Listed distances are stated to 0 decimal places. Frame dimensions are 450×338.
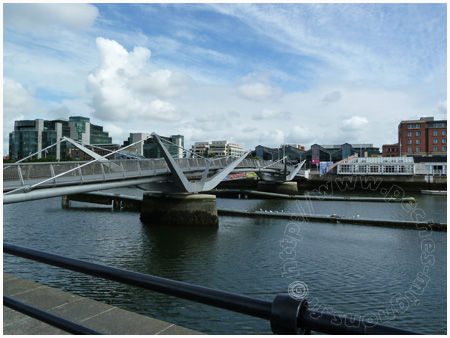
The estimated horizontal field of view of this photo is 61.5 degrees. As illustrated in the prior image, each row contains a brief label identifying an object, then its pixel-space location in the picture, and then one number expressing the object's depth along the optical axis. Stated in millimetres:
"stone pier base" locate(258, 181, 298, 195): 54191
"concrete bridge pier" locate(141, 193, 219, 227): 24719
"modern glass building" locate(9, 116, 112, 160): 106812
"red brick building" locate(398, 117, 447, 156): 84688
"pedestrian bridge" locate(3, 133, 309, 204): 14102
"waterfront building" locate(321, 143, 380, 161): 100375
